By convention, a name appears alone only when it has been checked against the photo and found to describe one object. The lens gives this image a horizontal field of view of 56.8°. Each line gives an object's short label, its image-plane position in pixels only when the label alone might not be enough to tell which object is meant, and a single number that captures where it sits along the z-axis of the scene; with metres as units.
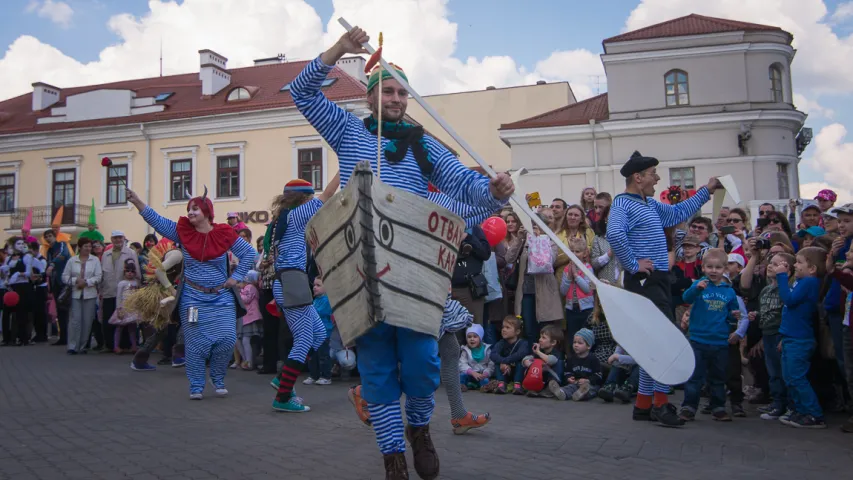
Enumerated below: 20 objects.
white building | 34.72
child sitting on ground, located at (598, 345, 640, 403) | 8.52
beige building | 35.94
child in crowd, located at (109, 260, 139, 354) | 14.05
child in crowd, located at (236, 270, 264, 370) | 12.12
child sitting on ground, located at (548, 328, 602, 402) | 8.79
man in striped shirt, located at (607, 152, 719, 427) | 6.81
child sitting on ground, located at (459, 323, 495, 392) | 9.60
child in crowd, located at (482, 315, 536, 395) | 9.37
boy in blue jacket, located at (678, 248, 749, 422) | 7.23
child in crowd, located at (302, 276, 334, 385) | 10.28
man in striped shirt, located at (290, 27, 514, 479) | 4.34
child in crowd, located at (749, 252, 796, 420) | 7.45
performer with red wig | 8.38
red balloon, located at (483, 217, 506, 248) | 9.84
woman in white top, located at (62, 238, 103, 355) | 14.27
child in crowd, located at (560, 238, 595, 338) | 9.82
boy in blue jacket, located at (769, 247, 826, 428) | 6.97
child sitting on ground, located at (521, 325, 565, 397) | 9.13
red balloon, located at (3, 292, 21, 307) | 15.70
